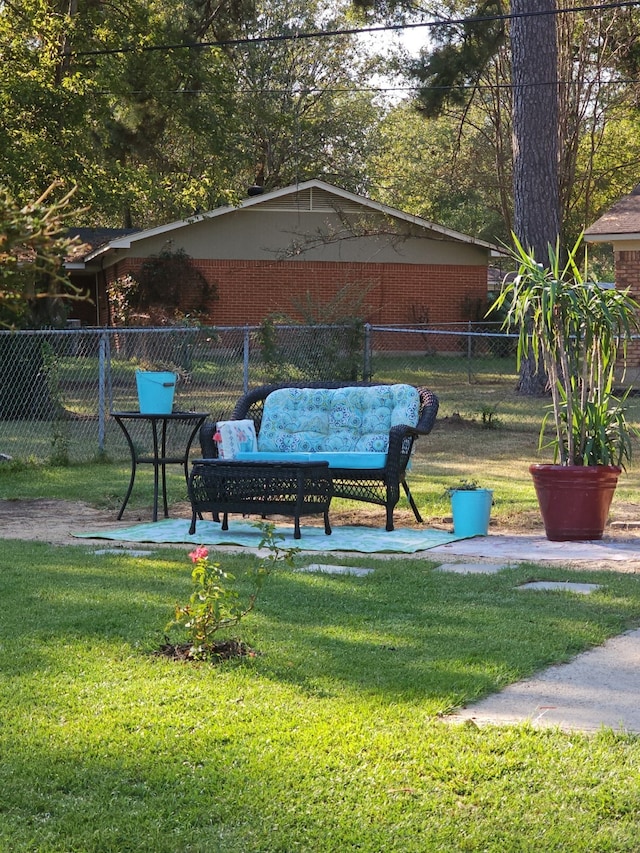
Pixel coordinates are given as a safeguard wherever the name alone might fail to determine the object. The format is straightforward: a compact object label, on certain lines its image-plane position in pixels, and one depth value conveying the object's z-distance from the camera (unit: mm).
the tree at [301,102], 40531
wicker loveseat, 9609
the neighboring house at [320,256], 31734
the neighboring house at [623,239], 22141
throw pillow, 9891
